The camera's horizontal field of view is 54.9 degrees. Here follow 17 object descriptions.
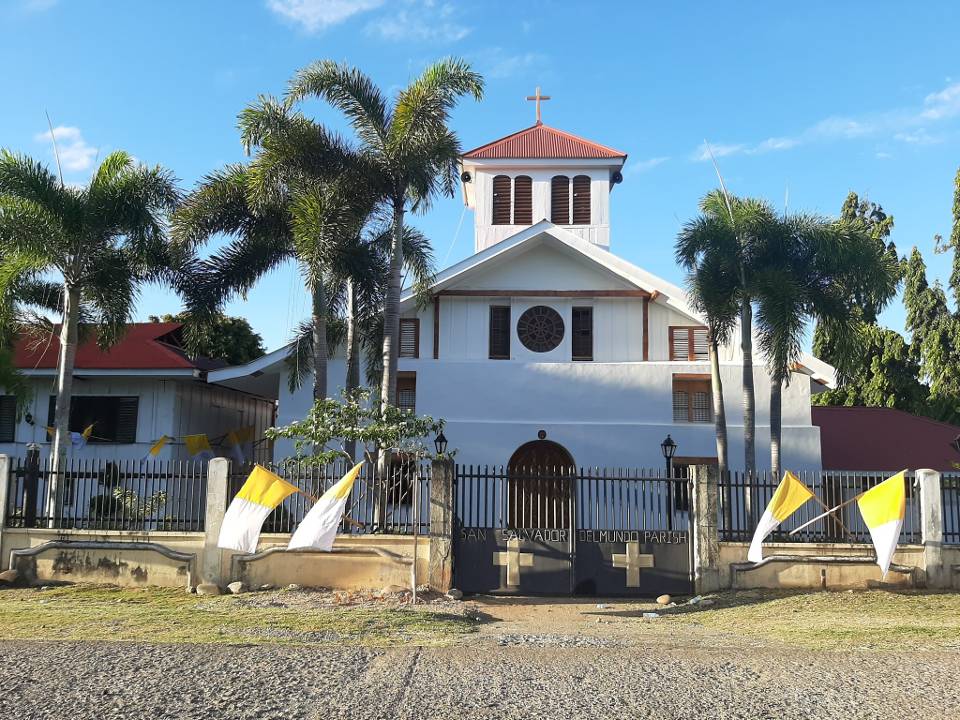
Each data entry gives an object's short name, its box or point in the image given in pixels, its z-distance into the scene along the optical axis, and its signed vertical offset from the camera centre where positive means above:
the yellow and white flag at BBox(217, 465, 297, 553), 12.52 -0.19
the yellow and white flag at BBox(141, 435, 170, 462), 22.34 +1.11
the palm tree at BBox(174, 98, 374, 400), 16.25 +5.28
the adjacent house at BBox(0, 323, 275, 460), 22.51 +2.31
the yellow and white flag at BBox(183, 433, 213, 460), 23.04 +1.22
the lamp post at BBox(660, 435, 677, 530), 19.08 +1.02
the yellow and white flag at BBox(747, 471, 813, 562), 12.88 -0.11
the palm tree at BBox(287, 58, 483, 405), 17.25 +6.80
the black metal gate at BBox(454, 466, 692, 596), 13.76 -0.91
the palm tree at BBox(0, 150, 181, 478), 16.16 +4.59
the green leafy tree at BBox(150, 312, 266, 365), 34.50 +5.73
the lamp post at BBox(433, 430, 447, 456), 18.42 +1.10
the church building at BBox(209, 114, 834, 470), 21.08 +2.96
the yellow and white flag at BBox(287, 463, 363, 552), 12.12 -0.36
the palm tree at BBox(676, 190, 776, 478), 19.14 +4.80
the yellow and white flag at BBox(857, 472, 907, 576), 12.09 -0.16
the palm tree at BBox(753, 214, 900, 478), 17.94 +4.29
